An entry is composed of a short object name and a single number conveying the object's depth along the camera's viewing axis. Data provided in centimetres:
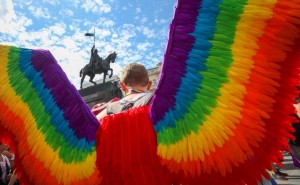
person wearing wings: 102
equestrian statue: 1423
